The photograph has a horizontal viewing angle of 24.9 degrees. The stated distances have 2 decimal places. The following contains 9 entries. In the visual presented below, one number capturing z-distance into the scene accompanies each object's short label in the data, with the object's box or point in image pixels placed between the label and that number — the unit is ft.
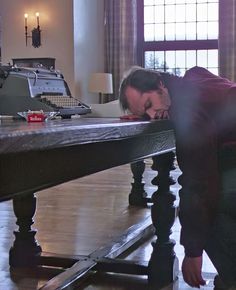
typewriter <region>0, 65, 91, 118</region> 8.94
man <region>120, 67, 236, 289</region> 5.28
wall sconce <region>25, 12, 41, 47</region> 26.32
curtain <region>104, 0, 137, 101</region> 28.99
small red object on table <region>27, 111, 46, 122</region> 5.53
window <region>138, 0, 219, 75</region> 29.19
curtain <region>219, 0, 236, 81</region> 27.68
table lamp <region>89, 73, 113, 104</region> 26.81
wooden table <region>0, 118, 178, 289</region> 3.18
